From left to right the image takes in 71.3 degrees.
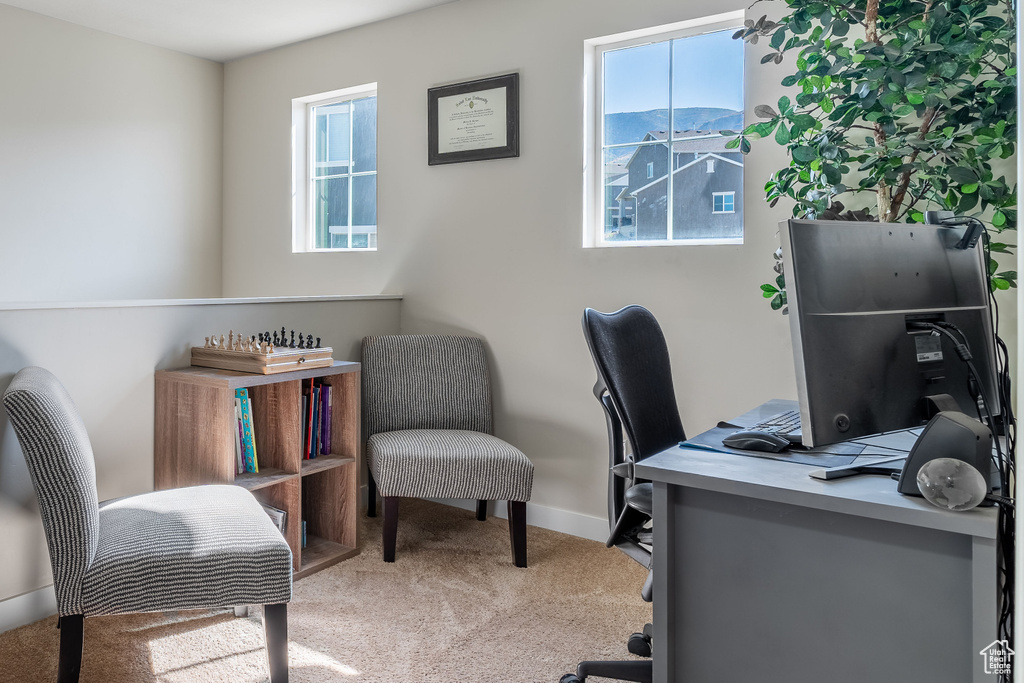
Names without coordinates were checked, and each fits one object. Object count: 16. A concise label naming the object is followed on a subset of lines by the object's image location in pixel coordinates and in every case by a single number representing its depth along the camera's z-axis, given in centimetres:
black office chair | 169
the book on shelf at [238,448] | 246
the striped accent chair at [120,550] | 163
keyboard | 158
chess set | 244
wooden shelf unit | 237
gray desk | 111
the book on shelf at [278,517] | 246
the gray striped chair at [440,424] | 268
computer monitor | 116
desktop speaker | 114
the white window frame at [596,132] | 288
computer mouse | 145
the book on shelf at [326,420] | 279
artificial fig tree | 187
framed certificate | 311
